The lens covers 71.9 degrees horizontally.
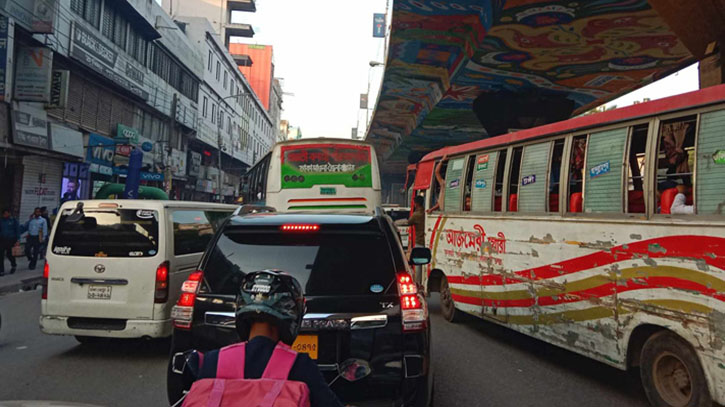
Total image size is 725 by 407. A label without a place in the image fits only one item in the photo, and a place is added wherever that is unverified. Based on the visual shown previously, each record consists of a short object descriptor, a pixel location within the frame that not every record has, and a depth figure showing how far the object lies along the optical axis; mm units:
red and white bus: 4320
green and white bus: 12742
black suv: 3207
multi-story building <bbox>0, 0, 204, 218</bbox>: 16922
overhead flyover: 13242
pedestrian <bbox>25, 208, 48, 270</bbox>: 14758
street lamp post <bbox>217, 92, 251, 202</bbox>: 45384
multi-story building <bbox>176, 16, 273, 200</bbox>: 42281
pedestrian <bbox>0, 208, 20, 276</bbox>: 13094
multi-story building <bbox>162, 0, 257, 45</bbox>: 66488
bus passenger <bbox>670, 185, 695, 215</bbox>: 4551
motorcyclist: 1718
